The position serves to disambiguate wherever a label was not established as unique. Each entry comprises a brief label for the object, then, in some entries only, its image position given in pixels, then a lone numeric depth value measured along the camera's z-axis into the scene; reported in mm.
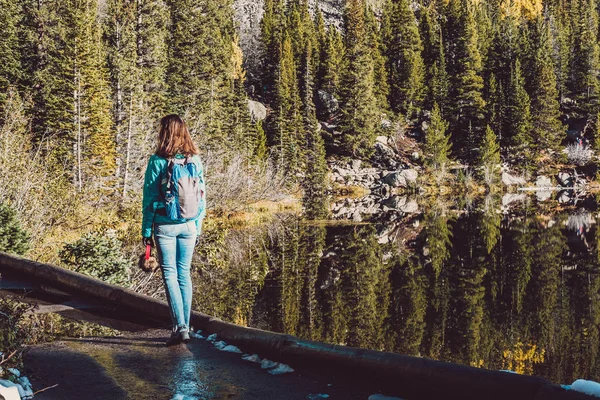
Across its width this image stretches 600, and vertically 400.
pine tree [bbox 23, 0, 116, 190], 29359
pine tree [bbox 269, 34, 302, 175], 56803
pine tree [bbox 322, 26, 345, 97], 73812
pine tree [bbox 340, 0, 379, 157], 64750
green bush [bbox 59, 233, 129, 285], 9453
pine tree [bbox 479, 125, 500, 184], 61250
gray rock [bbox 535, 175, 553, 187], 63378
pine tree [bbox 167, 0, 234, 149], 41719
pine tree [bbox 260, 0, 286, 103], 74688
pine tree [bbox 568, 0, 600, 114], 72062
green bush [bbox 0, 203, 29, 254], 9977
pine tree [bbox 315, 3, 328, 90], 75125
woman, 5074
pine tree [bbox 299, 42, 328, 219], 56772
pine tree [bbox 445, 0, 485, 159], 69188
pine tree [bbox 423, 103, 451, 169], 62031
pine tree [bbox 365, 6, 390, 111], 73125
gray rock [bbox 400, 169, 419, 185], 60688
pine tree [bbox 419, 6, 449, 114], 73938
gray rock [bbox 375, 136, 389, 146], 67438
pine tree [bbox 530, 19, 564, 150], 66375
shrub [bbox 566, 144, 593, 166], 65562
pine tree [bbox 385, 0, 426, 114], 74375
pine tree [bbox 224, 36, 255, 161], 47684
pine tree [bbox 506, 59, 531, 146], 65750
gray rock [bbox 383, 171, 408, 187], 60775
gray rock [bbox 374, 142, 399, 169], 65375
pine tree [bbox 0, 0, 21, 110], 34406
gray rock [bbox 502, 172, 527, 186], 62969
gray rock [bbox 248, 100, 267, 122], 68088
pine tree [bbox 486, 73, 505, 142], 68750
